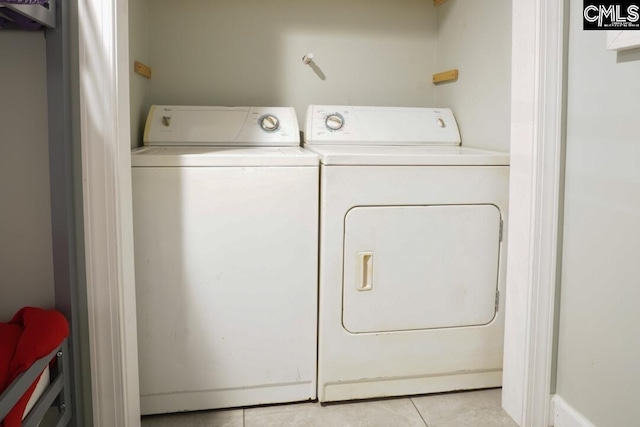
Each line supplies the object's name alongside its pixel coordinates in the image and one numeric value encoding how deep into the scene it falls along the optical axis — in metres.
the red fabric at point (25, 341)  1.03
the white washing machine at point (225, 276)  1.60
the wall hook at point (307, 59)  2.30
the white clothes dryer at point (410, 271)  1.67
